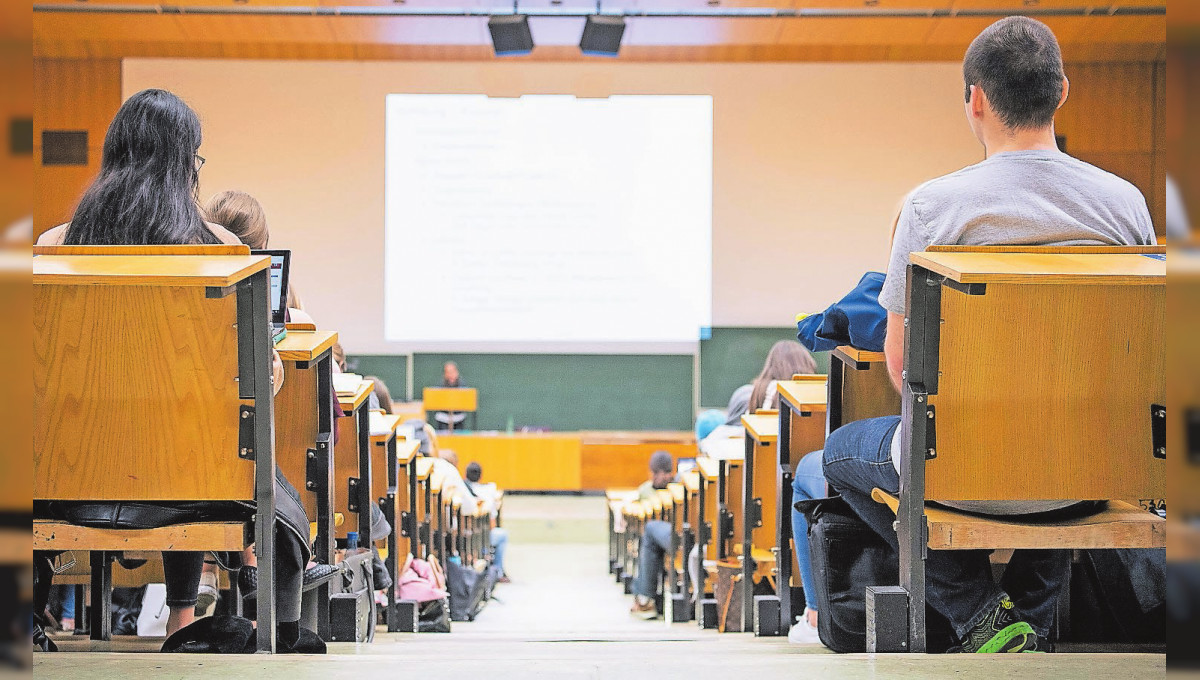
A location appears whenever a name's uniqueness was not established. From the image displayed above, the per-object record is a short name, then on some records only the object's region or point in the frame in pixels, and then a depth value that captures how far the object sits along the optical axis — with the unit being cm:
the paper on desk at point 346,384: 281
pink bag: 397
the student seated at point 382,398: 465
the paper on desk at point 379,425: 330
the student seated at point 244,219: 282
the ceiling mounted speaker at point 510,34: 818
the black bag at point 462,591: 568
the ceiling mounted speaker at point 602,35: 819
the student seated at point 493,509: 775
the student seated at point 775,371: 397
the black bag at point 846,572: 215
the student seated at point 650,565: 627
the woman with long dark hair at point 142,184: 213
